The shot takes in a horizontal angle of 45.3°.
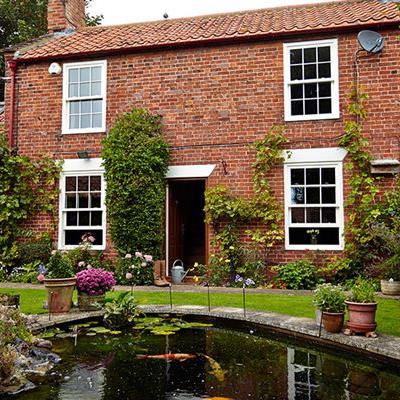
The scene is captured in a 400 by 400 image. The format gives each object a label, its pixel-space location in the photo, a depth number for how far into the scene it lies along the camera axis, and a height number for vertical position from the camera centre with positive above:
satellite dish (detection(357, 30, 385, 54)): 10.91 +4.32
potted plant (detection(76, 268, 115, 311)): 7.57 -0.97
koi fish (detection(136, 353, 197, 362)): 5.31 -1.43
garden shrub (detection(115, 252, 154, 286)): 11.55 -1.04
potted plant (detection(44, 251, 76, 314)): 7.38 -0.87
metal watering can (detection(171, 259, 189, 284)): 12.00 -1.14
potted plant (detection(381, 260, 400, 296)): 9.73 -1.04
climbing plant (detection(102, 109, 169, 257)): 11.67 +1.05
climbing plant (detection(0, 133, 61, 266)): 12.79 +1.00
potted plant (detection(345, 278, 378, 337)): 5.92 -1.03
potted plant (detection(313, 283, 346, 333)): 6.06 -0.98
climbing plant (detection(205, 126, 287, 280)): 11.35 +0.45
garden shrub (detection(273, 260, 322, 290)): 10.66 -1.04
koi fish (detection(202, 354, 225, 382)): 4.65 -1.43
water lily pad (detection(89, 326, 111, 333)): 6.54 -1.40
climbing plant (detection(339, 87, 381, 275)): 10.70 +0.86
